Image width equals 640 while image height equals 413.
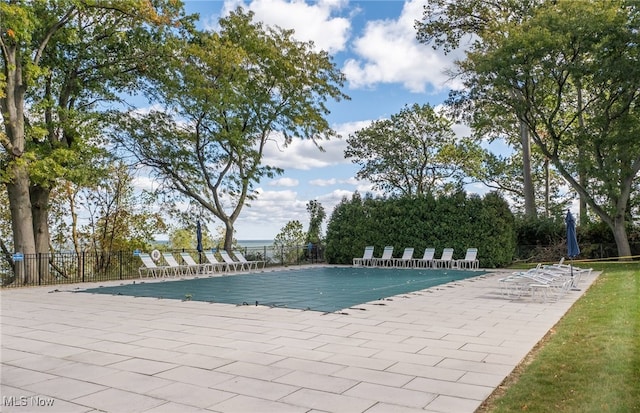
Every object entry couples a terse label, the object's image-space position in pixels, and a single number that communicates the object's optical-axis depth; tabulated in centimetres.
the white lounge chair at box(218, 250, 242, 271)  1920
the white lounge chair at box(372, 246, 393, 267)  2033
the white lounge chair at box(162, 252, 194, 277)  1706
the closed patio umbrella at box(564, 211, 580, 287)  1187
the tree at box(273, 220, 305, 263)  2269
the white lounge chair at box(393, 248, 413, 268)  1969
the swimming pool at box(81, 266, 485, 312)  977
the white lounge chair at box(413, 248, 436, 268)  1927
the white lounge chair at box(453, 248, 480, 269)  1844
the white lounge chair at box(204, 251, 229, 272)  1850
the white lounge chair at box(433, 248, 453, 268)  1892
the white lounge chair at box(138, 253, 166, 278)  1616
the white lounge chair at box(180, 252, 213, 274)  1772
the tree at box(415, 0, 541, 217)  2356
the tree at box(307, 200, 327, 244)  2391
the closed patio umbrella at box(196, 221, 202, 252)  1899
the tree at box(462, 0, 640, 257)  1614
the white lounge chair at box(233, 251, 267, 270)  1987
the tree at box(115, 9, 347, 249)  1970
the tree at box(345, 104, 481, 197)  2622
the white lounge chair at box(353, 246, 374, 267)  2094
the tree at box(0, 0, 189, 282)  1396
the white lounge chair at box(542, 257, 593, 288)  1099
